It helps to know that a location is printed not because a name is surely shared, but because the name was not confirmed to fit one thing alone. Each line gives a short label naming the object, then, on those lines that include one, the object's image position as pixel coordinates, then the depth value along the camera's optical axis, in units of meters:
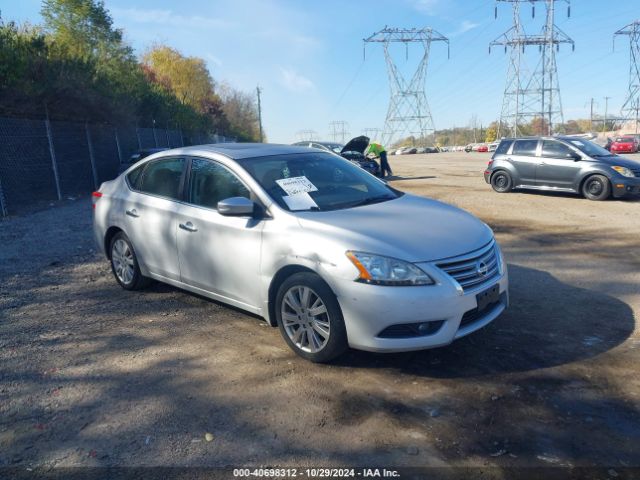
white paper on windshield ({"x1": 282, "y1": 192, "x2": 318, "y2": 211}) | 4.19
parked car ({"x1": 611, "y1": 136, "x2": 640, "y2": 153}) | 39.16
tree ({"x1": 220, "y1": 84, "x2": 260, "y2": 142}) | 64.88
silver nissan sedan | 3.49
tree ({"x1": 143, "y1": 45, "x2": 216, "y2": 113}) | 53.53
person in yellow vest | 20.12
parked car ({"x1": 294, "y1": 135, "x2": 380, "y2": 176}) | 18.44
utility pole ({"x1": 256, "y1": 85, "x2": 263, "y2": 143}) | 76.67
